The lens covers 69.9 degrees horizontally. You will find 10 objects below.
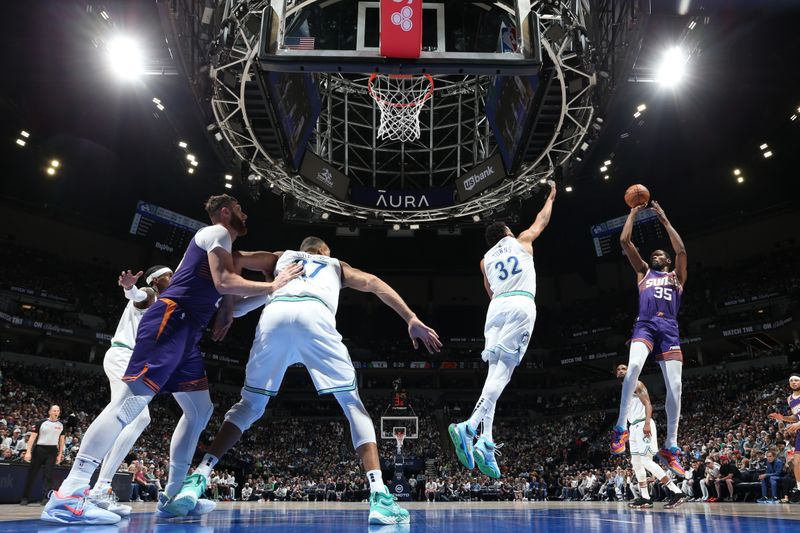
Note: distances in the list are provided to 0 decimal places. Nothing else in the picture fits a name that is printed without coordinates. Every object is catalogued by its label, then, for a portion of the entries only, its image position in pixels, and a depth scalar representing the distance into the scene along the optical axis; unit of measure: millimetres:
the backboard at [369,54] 8086
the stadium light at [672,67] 14109
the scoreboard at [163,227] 29231
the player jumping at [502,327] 5438
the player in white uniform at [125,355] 4980
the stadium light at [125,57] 13834
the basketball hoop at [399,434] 23431
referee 8719
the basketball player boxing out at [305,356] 3990
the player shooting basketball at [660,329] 6355
